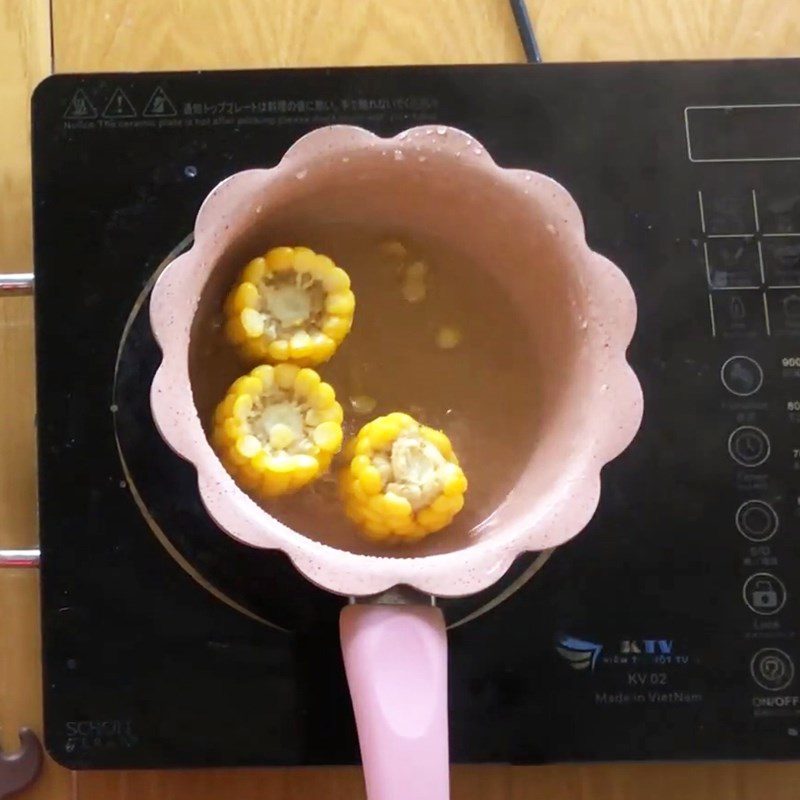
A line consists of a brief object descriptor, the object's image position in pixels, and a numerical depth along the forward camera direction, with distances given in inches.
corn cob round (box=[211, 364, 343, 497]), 18.5
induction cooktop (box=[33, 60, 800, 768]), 20.4
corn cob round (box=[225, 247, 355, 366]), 19.6
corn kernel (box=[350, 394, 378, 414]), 21.3
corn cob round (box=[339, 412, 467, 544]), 18.8
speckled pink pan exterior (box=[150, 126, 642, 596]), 16.2
